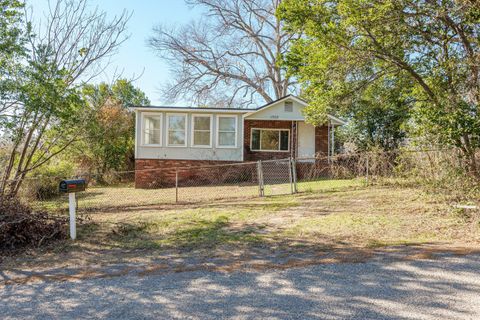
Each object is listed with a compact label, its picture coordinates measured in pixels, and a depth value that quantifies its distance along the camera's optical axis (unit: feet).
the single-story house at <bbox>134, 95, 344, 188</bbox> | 56.18
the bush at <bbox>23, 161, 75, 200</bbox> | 40.64
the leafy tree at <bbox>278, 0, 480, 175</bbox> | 22.16
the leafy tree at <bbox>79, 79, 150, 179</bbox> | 63.36
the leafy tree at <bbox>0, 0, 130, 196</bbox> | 24.66
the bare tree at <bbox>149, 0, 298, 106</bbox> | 90.33
